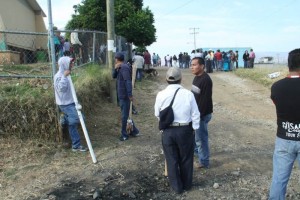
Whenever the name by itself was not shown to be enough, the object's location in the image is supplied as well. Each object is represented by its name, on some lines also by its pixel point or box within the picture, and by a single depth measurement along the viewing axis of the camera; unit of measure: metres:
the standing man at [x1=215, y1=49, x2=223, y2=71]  27.52
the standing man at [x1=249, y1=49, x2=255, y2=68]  28.16
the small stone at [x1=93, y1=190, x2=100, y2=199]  5.19
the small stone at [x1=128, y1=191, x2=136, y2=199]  5.21
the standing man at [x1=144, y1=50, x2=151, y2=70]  23.11
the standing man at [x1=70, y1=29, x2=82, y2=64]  10.37
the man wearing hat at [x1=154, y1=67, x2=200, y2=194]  5.15
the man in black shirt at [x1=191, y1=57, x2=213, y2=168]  5.92
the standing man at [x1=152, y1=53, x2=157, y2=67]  39.31
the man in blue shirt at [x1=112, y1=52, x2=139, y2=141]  7.56
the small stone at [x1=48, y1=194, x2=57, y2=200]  5.18
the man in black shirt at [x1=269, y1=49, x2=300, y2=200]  3.91
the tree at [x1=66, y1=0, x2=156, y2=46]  26.48
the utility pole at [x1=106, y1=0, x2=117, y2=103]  10.73
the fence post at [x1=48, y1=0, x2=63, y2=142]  6.54
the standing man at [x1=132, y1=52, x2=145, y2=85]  17.97
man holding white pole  6.57
